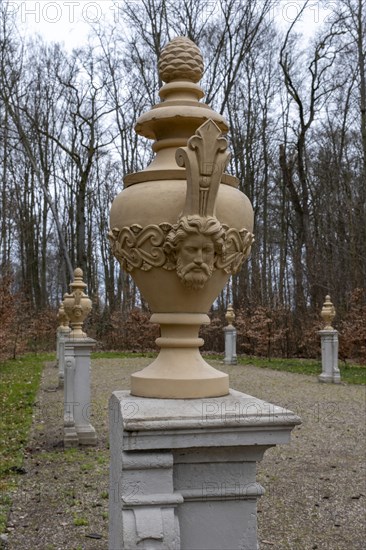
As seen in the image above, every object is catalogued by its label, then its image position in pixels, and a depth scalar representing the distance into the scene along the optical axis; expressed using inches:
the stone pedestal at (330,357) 485.4
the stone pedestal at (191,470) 66.0
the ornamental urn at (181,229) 71.4
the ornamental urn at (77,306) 256.1
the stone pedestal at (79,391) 257.9
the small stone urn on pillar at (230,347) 651.5
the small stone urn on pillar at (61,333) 456.9
